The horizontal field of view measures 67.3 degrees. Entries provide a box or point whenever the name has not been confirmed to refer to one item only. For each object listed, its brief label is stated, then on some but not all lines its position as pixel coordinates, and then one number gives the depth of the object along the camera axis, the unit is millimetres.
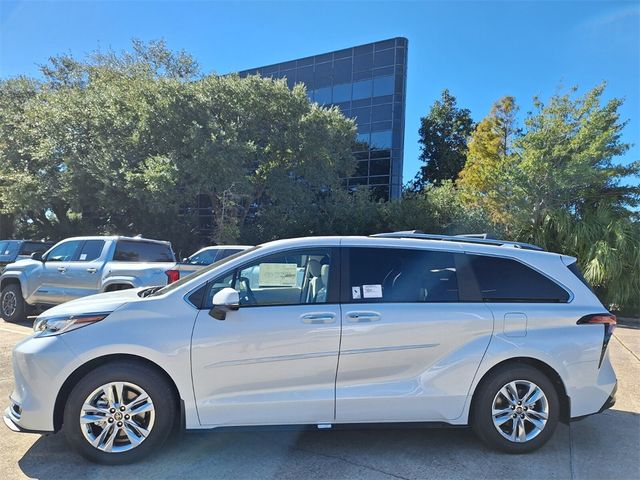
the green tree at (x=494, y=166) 13773
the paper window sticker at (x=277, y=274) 4020
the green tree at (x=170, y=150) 19750
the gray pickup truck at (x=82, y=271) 8117
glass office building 32375
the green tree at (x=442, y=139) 34156
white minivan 3500
